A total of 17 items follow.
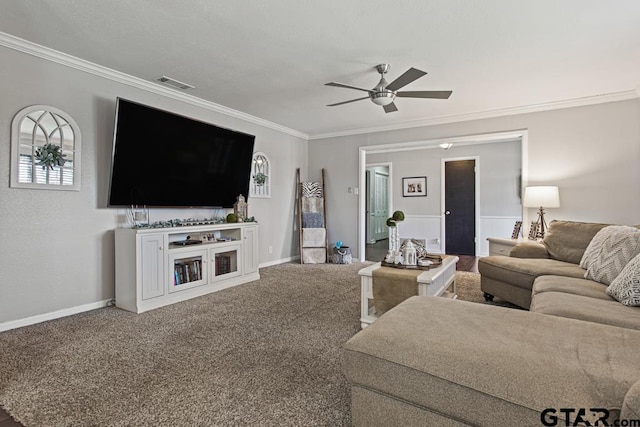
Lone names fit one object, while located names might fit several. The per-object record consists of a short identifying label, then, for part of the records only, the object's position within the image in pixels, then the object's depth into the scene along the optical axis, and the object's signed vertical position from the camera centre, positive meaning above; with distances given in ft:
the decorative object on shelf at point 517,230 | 16.57 -0.87
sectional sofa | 3.10 -1.67
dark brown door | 22.33 +0.51
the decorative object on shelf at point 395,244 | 9.44 -0.94
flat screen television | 10.75 +2.03
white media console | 10.55 -1.79
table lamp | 13.53 +0.65
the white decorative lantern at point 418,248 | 9.66 -1.04
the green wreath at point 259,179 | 17.15 +1.81
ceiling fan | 9.89 +3.75
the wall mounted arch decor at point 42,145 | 9.18 +2.00
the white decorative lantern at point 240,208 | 15.35 +0.26
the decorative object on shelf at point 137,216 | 11.83 -0.09
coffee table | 7.97 -1.85
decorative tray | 8.94 -1.44
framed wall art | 24.04 +2.02
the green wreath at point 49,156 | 9.53 +1.68
